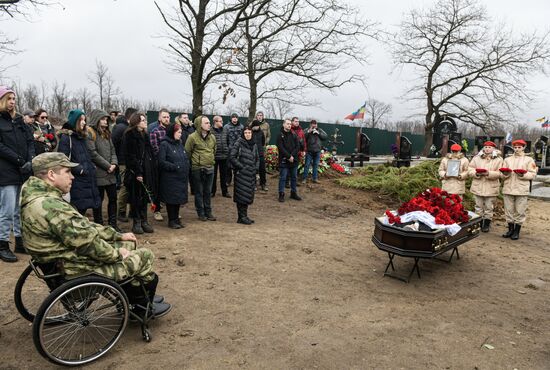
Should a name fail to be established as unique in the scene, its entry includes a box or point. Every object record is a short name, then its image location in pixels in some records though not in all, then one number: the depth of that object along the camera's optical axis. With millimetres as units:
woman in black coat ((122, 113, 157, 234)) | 6227
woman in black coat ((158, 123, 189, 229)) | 6652
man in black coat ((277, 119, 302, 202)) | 9758
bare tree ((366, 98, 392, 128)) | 72750
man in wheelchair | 2885
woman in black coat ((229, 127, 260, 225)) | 7402
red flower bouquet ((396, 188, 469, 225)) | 5389
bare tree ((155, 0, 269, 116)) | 11906
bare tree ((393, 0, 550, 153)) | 27031
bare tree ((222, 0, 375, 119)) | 14047
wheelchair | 2852
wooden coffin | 4875
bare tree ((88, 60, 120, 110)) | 31750
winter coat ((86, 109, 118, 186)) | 5848
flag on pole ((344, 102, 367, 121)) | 21241
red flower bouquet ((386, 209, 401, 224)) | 5160
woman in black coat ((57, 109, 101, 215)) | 5230
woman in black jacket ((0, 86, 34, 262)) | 4762
